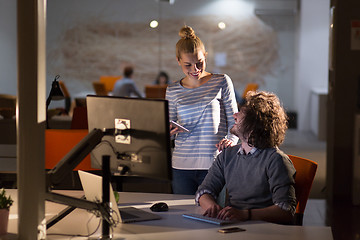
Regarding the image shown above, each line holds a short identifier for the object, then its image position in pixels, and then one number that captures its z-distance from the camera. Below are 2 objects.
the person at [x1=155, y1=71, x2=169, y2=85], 8.74
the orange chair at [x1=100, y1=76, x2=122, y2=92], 8.84
